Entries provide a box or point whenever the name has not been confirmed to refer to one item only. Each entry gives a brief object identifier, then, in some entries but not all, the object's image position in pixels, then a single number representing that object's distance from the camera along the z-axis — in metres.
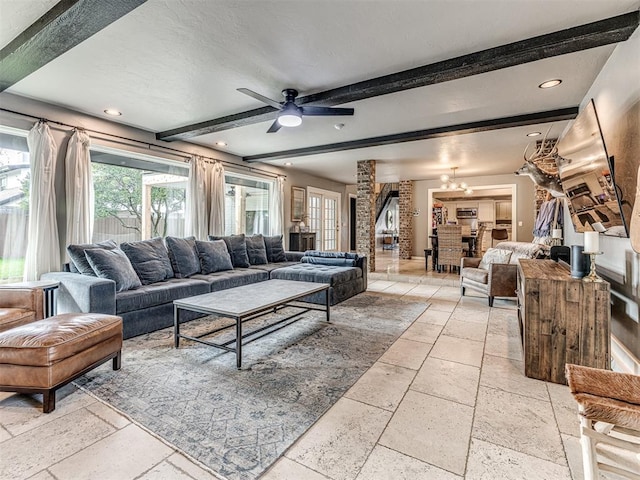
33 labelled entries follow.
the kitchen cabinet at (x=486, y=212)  12.60
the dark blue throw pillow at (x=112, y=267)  3.14
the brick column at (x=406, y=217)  9.08
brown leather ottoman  1.81
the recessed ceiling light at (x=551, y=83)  2.94
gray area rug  1.56
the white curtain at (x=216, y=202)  5.66
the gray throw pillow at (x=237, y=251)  5.02
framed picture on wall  7.79
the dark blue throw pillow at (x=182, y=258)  4.10
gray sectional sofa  2.99
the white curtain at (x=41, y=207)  3.41
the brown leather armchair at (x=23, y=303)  2.46
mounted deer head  3.76
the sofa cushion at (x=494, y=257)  4.47
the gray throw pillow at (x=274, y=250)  5.73
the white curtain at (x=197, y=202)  5.27
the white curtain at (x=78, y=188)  3.72
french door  8.63
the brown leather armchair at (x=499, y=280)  4.13
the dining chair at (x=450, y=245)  6.55
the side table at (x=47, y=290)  2.66
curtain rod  3.47
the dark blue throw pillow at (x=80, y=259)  3.21
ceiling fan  3.04
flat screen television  2.23
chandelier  7.47
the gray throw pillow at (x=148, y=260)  3.62
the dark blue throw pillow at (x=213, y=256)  4.43
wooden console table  2.09
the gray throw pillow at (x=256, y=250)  5.32
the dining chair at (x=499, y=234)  8.79
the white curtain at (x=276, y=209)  7.19
